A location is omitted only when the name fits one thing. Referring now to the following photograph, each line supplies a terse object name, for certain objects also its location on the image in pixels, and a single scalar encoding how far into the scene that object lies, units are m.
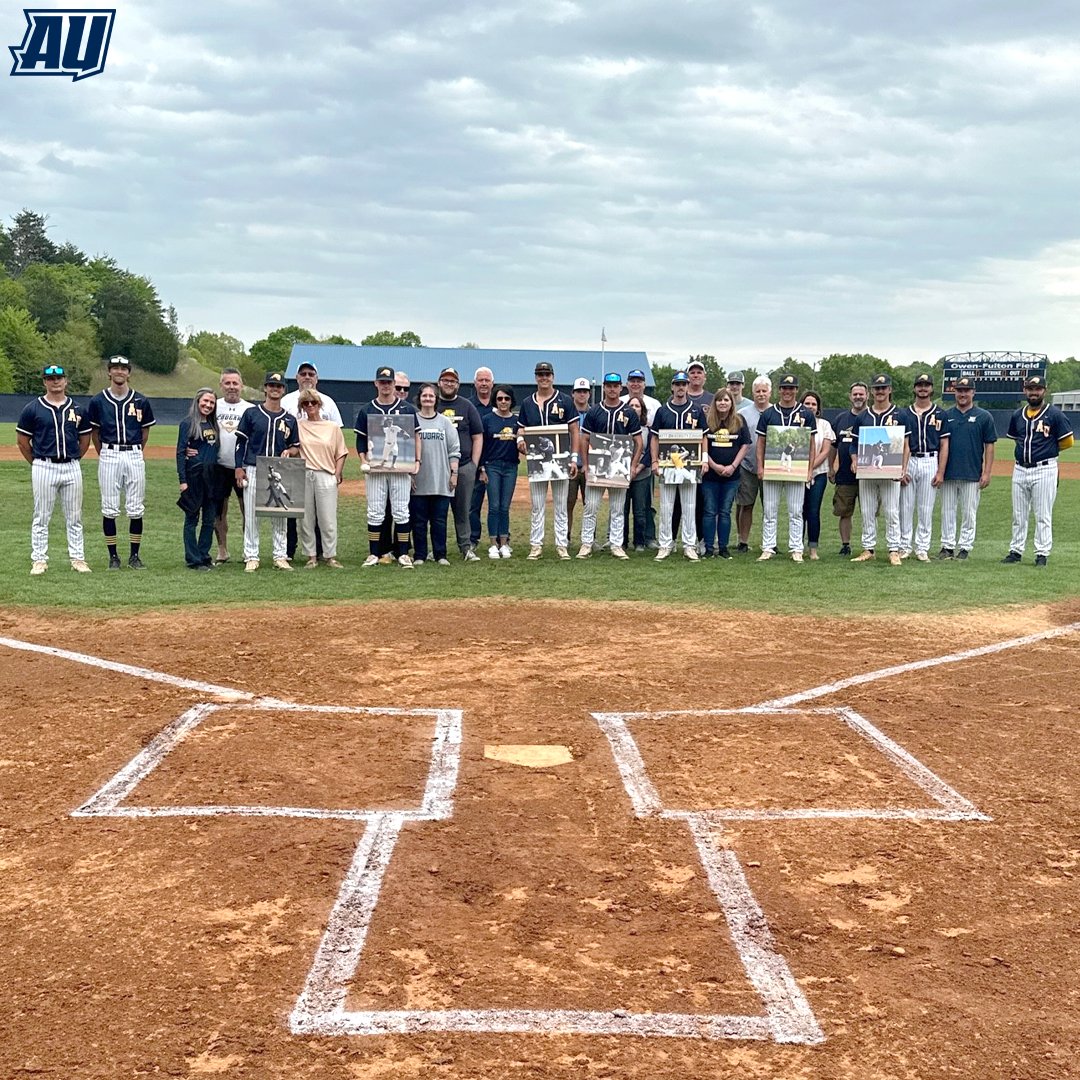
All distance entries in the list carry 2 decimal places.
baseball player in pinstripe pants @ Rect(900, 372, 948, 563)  12.05
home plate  5.51
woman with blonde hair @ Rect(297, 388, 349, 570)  11.27
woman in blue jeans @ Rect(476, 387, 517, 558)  12.09
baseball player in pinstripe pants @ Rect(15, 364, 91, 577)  10.46
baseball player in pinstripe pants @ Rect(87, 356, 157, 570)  10.82
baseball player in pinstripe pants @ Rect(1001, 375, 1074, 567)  11.85
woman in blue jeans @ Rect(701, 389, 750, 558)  11.86
